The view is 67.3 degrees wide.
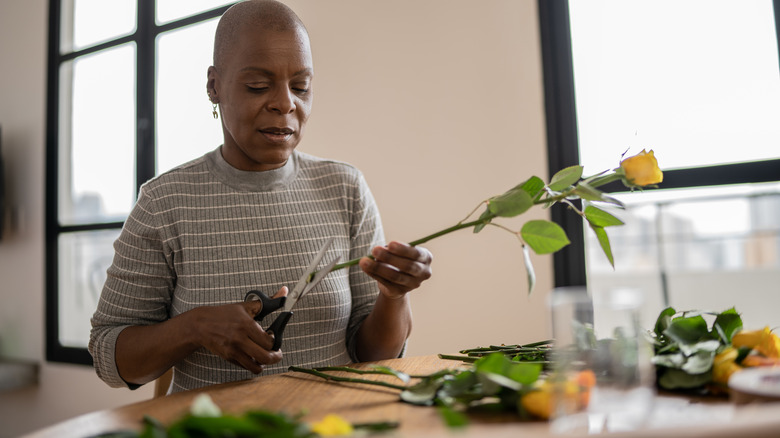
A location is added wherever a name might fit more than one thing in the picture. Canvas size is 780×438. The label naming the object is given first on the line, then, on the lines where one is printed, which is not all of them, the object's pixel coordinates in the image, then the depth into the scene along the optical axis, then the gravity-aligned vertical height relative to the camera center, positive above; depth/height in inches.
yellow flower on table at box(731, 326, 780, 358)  29.3 -4.7
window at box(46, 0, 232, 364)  125.5 +33.5
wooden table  17.6 -6.9
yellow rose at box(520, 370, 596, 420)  21.0 -4.9
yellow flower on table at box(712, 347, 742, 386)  27.3 -5.5
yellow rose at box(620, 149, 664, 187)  29.2 +4.1
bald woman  44.4 +2.3
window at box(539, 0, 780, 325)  73.7 +20.8
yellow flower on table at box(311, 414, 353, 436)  19.4 -5.5
